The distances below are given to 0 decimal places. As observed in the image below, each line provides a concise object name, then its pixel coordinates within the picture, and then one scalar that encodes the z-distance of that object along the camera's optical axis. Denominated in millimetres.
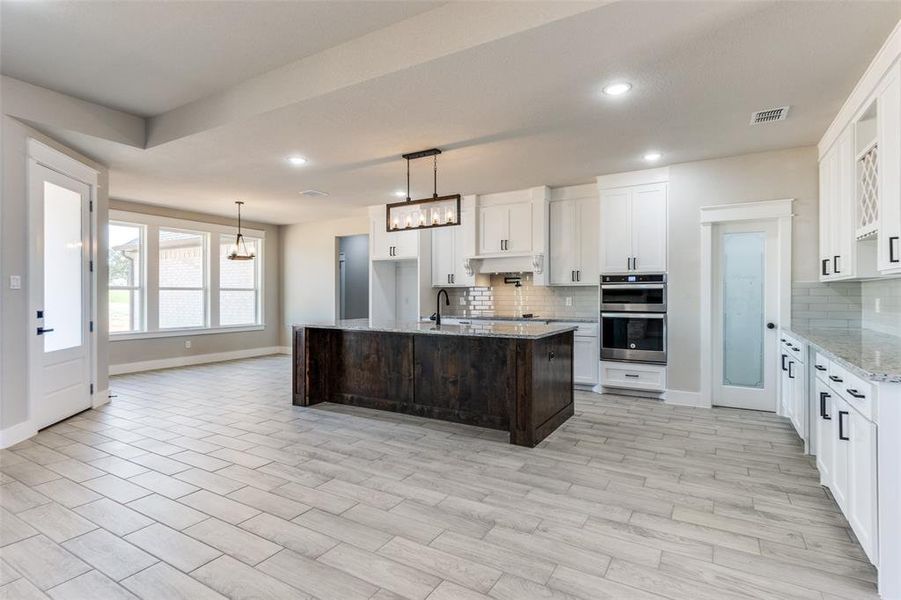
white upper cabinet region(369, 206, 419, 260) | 7441
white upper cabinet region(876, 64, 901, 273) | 2613
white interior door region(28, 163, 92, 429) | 4109
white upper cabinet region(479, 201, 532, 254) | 6465
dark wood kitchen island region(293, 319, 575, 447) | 3846
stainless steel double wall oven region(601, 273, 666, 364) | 5402
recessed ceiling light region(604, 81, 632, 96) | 3268
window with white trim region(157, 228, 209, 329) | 7773
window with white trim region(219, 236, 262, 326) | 8727
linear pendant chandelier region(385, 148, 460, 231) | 4309
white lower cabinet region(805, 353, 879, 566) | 2010
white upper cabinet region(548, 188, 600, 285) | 6145
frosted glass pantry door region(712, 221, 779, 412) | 4891
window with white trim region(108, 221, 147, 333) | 7172
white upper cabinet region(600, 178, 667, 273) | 5426
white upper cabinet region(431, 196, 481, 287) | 6871
